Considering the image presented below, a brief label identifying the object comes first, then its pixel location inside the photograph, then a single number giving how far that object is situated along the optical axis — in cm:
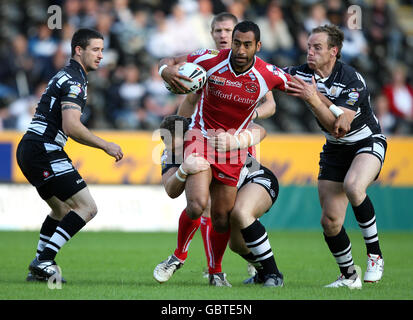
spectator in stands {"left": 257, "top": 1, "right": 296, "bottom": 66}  1713
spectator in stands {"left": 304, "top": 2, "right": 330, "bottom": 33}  1775
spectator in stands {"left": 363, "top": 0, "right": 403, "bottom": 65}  1842
